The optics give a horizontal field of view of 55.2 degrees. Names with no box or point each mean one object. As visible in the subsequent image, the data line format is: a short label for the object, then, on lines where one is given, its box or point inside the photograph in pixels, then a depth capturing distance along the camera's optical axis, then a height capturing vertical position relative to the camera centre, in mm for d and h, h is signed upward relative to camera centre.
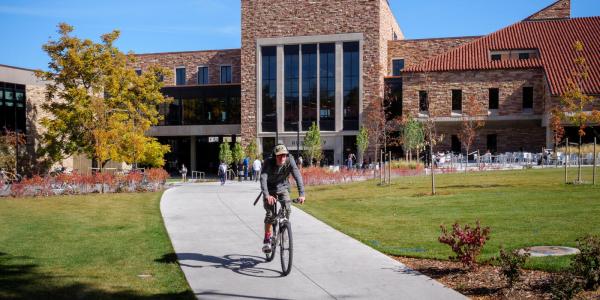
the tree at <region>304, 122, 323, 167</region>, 41688 +473
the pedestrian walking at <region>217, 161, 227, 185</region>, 32344 -1271
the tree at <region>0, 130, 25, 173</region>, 30094 +103
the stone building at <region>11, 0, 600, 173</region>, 42312 +5711
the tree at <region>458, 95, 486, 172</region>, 41719 +2504
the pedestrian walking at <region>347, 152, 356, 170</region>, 37953 -829
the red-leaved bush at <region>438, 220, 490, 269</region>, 7188 -1180
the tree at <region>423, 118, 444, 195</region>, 40656 +1480
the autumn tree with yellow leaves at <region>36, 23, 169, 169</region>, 28656 +2506
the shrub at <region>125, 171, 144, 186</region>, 25016 -1205
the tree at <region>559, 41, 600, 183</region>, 20172 +1674
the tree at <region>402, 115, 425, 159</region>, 38938 +983
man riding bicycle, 8227 -438
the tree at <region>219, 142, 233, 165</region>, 41906 -252
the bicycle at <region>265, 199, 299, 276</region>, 7734 -1267
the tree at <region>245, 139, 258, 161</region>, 44750 +40
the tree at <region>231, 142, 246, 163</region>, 42281 -184
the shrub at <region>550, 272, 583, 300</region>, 5578 -1355
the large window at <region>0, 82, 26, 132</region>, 33875 +2646
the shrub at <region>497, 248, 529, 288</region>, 6398 -1301
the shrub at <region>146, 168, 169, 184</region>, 25725 -1132
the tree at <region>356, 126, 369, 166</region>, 42312 +691
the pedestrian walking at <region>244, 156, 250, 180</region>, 36969 -1081
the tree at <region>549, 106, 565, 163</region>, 20906 +1237
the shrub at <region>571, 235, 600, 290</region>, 6082 -1242
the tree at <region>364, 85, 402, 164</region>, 44812 +2410
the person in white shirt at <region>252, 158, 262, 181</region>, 34312 -1051
